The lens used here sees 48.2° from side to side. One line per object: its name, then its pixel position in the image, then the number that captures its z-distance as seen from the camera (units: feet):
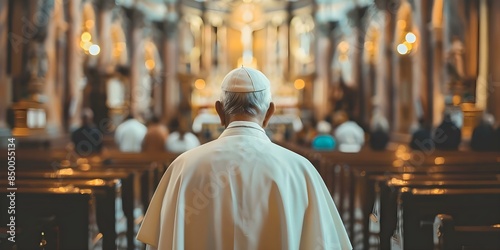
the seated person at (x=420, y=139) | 27.43
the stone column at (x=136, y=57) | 62.08
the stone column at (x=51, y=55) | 34.14
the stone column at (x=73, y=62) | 41.68
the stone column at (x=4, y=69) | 30.63
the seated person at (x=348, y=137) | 36.06
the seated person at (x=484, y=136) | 25.68
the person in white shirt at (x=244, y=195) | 7.04
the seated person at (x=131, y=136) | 32.27
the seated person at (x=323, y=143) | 33.12
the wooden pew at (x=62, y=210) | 10.87
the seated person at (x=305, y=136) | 41.73
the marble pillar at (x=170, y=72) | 72.69
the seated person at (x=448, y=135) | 26.53
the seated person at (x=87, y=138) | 26.32
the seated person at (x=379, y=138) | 30.37
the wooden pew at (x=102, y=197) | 12.23
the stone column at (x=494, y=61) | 30.50
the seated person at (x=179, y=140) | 28.86
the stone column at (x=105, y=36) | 51.31
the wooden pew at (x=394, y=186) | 12.23
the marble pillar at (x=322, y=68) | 72.23
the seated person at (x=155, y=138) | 29.25
